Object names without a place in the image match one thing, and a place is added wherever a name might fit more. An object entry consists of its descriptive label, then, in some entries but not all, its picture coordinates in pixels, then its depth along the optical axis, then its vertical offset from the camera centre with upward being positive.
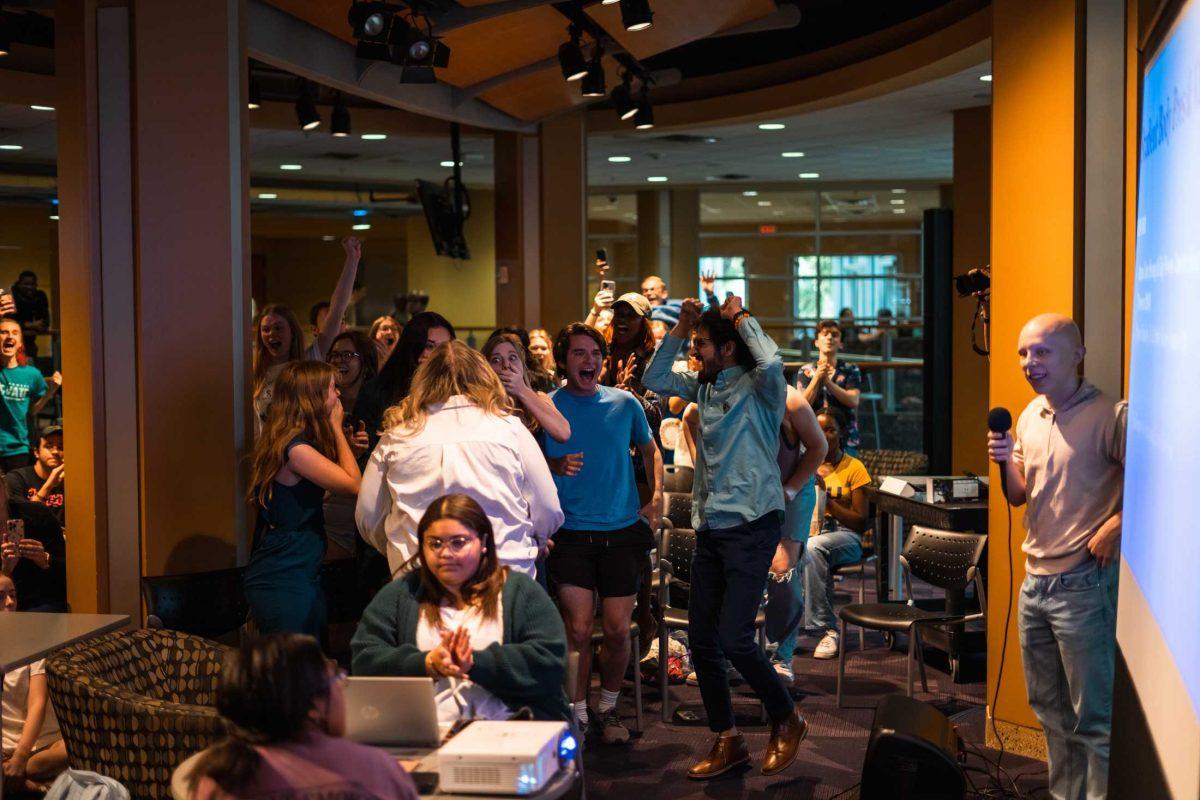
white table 3.18 -0.82
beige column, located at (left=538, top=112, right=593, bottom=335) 9.57 +0.85
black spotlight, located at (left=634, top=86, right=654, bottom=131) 8.29 +1.42
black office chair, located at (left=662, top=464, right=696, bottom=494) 6.62 -0.79
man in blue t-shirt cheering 4.64 -0.64
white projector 2.44 -0.85
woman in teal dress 4.00 -0.51
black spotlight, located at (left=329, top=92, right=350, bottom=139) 8.67 +1.46
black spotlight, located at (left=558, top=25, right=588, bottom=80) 6.67 +1.44
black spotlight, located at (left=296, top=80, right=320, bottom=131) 8.09 +1.40
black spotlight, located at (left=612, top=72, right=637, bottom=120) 8.03 +1.48
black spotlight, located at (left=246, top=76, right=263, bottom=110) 7.73 +1.47
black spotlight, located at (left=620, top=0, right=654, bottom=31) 5.81 +1.45
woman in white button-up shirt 3.74 -0.40
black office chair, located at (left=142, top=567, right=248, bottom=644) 4.11 -0.89
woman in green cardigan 3.04 -0.73
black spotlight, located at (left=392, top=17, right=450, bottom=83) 5.80 +1.29
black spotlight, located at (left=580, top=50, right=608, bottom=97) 6.93 +1.38
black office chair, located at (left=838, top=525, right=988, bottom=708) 5.23 -1.04
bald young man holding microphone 3.75 -0.63
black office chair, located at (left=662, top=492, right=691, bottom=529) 6.09 -0.87
